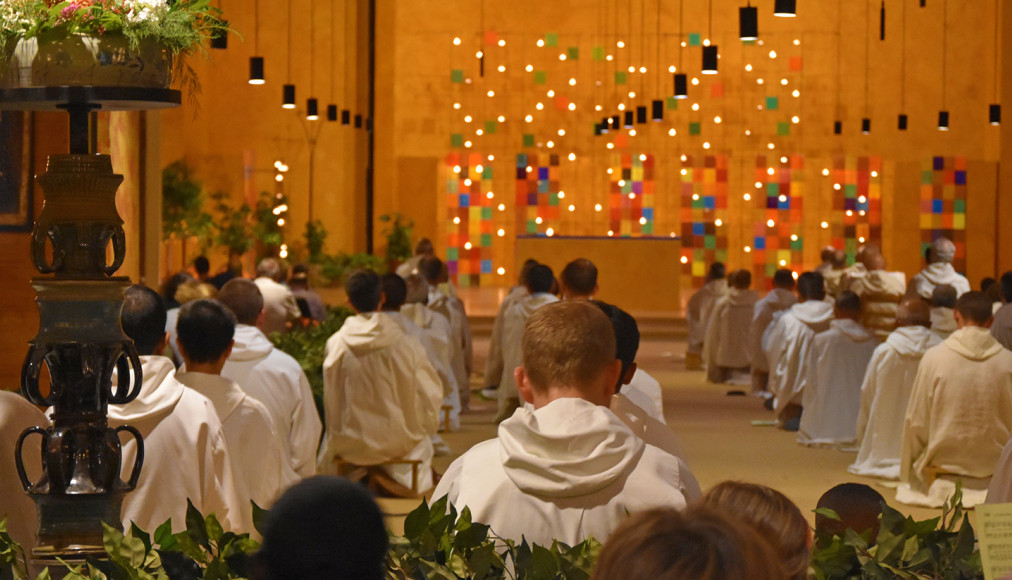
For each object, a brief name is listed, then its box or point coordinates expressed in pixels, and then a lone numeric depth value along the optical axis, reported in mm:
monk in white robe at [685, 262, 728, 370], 20078
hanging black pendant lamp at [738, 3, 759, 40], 12883
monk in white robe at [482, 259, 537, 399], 14545
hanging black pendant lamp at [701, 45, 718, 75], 15578
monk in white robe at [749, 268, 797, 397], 17094
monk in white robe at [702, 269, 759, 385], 18359
